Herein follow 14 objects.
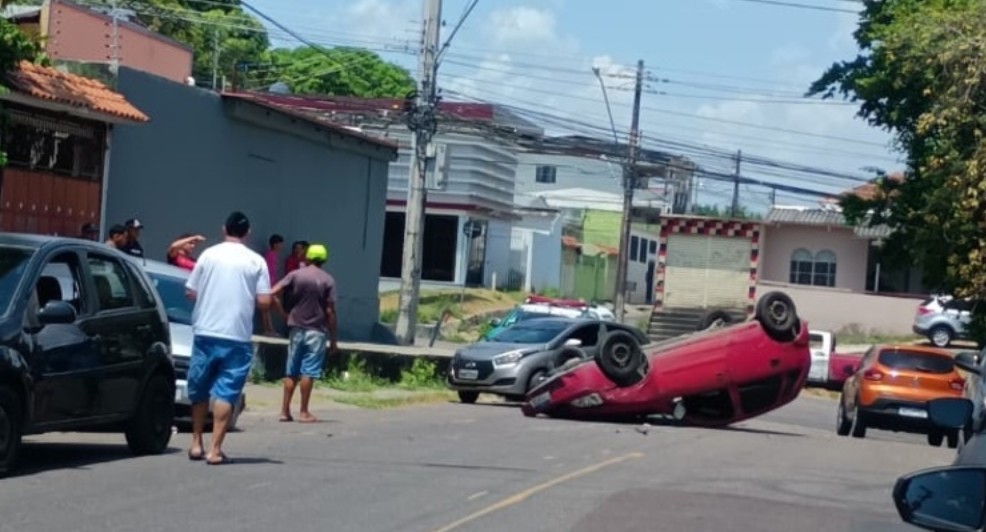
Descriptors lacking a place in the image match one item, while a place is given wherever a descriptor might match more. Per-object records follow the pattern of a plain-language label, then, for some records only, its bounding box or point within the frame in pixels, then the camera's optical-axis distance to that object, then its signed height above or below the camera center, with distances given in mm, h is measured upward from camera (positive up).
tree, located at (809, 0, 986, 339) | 28562 +2772
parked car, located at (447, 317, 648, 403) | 26281 -1801
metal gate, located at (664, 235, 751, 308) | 44219 -316
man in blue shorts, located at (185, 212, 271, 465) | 13219 -790
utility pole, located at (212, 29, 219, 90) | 56403 +5957
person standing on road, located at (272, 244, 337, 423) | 18109 -951
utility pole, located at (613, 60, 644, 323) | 55188 +1023
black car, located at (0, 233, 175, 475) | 11938 -995
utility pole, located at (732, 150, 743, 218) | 79188 +2714
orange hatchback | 25328 -1666
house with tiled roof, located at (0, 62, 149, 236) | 22984 +825
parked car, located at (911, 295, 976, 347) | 51406 -1412
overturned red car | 21406 -1417
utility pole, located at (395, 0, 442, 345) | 33875 +1305
